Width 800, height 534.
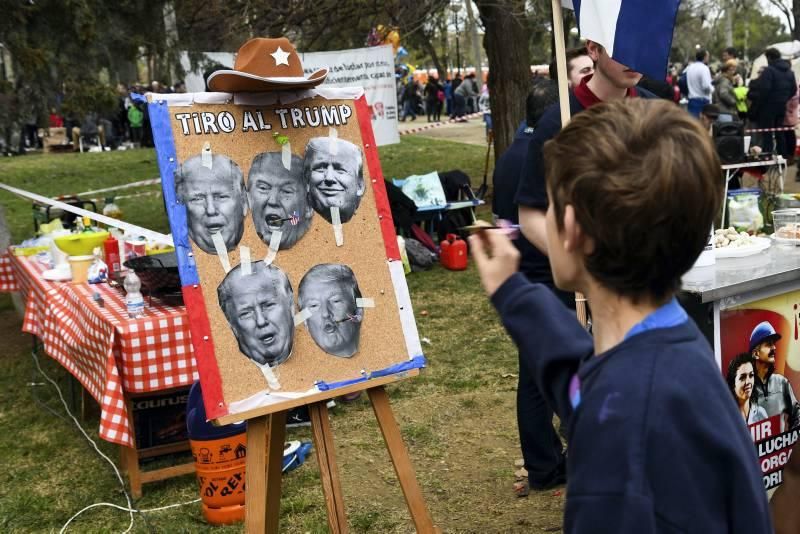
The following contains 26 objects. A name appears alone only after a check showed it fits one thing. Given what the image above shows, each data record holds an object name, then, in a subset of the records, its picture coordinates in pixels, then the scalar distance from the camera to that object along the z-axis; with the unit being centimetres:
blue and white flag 305
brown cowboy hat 297
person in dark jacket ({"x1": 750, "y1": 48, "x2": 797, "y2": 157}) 1323
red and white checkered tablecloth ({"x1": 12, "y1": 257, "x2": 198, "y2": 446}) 416
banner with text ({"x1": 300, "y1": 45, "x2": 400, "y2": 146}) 1102
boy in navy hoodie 124
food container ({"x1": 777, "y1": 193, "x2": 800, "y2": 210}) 540
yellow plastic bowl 554
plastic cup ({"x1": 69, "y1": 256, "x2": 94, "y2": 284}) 533
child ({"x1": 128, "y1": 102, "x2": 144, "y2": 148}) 2578
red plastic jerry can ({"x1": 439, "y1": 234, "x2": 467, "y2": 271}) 880
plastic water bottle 435
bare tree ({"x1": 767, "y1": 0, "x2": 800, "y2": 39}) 2114
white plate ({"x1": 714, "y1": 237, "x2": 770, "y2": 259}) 364
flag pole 302
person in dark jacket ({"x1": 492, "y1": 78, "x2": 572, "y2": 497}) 389
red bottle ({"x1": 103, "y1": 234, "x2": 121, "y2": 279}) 527
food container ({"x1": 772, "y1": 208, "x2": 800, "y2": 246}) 388
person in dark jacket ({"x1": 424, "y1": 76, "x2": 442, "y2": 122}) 3116
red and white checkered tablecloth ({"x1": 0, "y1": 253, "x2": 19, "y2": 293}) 705
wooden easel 294
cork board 291
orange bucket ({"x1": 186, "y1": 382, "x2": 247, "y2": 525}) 393
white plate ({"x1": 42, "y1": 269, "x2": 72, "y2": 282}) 544
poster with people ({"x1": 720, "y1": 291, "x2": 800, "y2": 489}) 349
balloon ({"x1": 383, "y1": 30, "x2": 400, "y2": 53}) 1160
